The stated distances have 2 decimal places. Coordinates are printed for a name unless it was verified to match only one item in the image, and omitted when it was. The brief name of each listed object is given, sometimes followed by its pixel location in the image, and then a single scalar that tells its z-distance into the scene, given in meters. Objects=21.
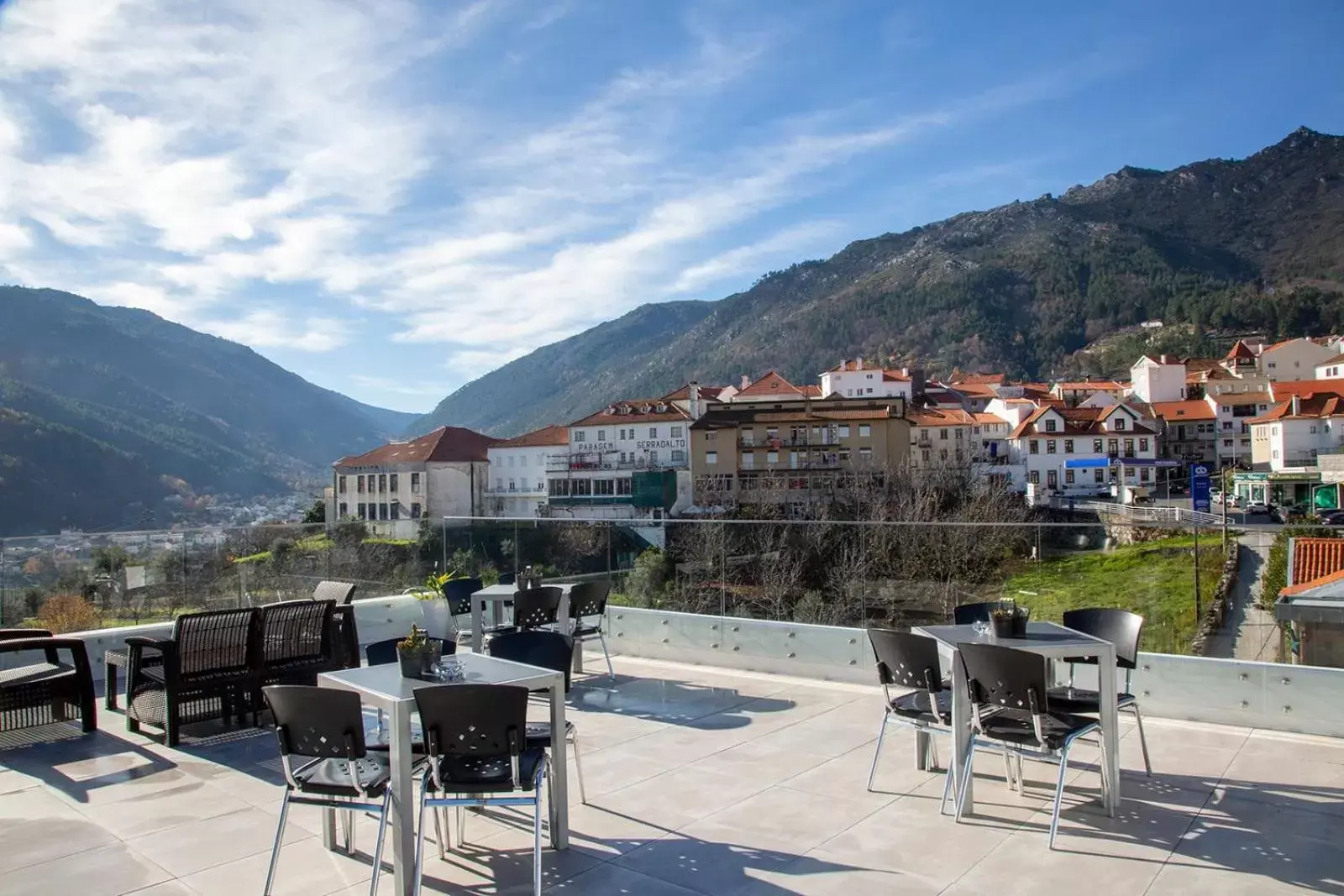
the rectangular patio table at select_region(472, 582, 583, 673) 6.88
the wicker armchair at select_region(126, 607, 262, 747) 5.15
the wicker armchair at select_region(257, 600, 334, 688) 5.57
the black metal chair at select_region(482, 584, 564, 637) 6.65
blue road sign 12.26
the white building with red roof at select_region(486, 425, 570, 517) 61.53
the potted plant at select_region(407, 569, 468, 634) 8.86
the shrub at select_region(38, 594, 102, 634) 7.52
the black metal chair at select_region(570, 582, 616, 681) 6.78
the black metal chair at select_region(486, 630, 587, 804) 4.27
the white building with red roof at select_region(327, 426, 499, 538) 57.72
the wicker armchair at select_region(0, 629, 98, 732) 5.31
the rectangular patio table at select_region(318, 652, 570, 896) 3.09
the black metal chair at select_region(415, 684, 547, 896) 2.99
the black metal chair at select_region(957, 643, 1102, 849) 3.51
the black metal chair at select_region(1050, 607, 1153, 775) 4.20
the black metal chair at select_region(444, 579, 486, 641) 7.61
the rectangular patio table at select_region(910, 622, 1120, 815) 3.83
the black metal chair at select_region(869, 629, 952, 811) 4.00
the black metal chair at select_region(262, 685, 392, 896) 2.94
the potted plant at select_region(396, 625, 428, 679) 3.62
